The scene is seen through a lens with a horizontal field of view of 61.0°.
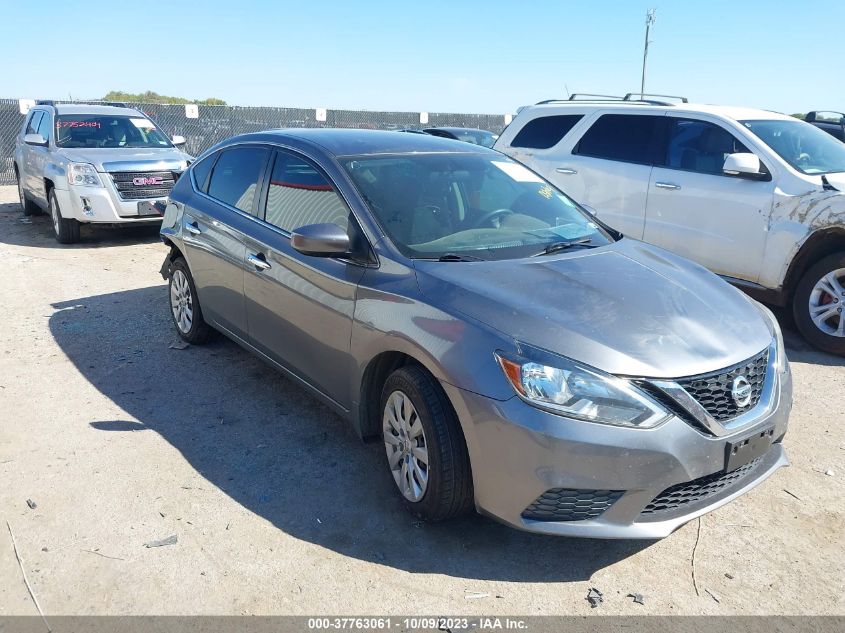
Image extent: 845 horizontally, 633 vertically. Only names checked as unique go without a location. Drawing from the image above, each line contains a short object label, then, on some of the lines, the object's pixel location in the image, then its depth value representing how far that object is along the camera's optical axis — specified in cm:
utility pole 4428
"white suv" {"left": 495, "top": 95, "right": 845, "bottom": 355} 598
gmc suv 962
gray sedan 284
